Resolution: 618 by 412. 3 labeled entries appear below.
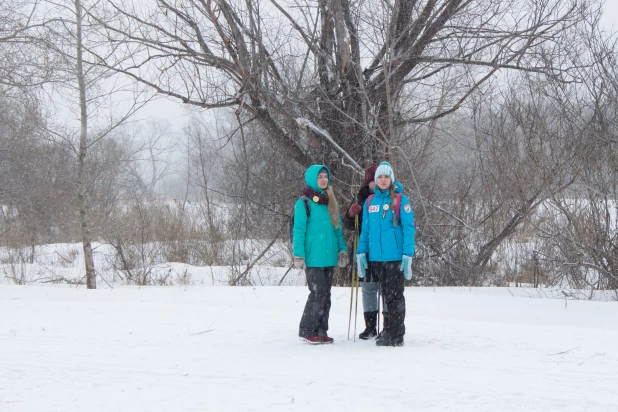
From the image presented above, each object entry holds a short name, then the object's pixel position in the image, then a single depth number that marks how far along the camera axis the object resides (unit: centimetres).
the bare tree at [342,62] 2103
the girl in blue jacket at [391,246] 1078
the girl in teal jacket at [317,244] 1119
